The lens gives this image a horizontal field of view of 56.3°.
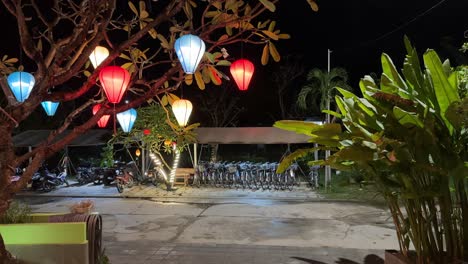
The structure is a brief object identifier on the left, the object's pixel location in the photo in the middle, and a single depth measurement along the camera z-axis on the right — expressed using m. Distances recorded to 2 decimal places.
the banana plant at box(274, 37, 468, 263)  2.39
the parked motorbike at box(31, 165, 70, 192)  14.30
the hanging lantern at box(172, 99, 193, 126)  5.57
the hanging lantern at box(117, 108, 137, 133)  6.20
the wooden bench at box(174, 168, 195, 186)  14.93
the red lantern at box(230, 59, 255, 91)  5.00
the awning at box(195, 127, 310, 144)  14.84
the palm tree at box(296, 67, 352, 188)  14.05
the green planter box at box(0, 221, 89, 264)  4.43
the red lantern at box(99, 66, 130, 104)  3.83
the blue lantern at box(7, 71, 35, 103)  4.28
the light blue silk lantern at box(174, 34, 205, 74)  3.69
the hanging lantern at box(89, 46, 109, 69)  4.57
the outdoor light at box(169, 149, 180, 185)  14.20
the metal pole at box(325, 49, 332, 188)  13.70
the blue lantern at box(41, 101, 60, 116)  5.46
